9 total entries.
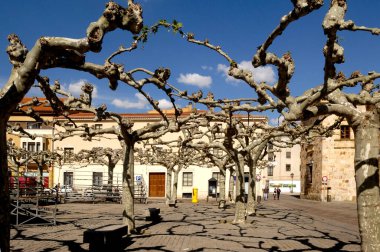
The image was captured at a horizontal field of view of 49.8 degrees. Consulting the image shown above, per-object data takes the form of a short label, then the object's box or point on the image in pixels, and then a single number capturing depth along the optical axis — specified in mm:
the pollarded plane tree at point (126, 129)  13414
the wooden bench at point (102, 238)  10156
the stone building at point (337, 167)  43594
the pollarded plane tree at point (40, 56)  5574
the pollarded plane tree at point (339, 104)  6328
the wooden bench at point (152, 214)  18438
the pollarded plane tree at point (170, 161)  31391
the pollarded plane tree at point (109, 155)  36219
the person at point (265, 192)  47131
